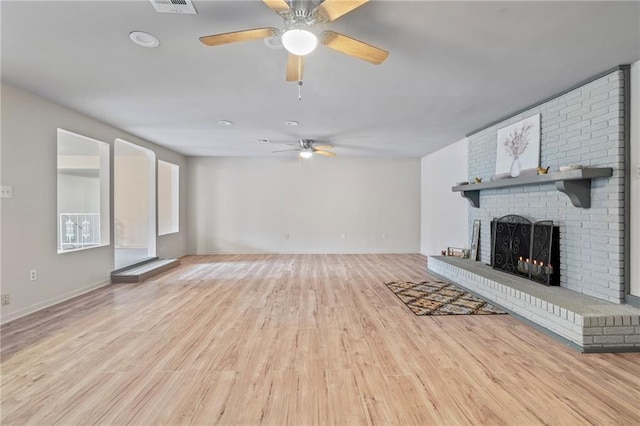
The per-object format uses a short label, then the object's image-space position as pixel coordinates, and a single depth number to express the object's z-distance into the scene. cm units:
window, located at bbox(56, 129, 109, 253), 474
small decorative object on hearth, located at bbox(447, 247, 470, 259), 532
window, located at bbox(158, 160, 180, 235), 740
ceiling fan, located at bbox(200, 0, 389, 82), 169
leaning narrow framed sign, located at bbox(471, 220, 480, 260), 499
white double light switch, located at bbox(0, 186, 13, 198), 308
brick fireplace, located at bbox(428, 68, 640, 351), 255
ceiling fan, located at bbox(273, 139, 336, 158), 578
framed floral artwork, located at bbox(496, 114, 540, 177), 381
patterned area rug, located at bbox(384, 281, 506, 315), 346
